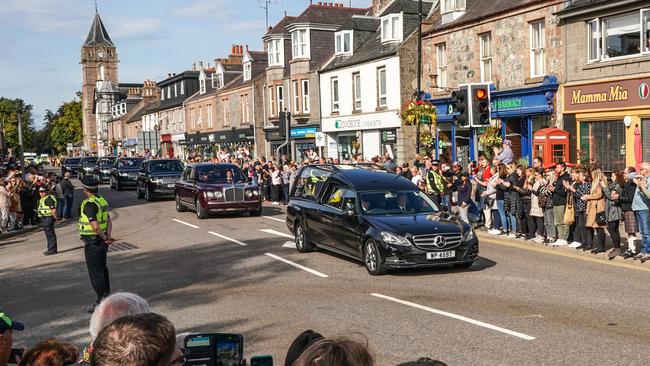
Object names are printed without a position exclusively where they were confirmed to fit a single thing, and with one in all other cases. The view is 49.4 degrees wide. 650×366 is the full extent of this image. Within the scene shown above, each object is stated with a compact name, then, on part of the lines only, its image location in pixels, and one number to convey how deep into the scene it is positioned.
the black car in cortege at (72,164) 60.72
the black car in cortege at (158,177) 30.70
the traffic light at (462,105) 17.48
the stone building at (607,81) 21.62
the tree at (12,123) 132.75
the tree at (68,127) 143.88
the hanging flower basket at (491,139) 26.09
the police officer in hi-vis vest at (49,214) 16.14
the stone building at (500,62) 25.28
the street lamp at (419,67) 26.06
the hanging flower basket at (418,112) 25.88
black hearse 11.95
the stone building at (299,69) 44.47
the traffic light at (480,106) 17.30
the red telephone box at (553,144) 23.80
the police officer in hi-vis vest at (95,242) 10.32
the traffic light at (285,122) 29.03
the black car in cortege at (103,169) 47.81
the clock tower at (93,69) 127.56
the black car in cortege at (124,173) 39.91
